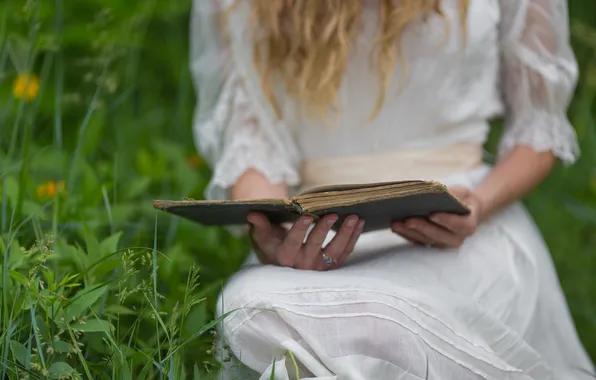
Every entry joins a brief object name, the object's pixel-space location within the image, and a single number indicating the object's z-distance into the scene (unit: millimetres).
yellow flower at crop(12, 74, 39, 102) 1915
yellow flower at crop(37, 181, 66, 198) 1958
